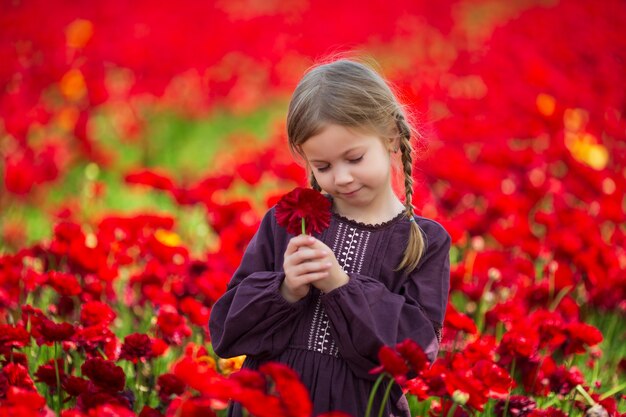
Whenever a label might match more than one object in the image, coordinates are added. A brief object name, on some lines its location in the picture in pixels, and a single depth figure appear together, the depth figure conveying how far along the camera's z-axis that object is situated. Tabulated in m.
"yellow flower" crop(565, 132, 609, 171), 6.20
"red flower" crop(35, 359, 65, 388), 3.94
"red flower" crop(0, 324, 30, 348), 3.92
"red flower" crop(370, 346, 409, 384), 3.66
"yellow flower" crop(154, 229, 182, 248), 4.69
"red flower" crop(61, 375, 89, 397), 3.86
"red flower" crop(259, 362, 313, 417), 3.54
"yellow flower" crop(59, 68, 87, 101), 7.46
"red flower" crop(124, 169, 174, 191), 4.91
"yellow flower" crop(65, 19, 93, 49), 8.11
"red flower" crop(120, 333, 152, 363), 3.97
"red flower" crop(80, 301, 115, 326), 3.97
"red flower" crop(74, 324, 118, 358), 3.94
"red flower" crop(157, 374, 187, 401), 3.90
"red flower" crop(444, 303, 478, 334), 4.10
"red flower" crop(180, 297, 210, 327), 4.19
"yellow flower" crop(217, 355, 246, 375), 4.15
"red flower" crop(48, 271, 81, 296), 4.14
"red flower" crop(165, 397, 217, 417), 3.58
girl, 3.79
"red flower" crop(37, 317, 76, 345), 3.90
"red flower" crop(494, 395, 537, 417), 3.99
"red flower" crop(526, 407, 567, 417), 3.89
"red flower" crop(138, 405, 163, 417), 3.78
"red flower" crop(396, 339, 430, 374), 3.69
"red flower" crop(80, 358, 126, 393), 3.84
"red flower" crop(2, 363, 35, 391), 3.84
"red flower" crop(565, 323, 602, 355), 4.03
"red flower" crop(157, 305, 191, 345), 4.10
